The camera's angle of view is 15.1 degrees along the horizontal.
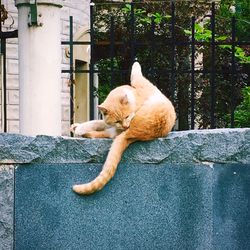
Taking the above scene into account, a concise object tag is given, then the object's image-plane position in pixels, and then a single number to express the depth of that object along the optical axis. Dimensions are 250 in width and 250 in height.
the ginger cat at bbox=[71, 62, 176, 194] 6.14
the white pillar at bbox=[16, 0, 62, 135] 8.11
